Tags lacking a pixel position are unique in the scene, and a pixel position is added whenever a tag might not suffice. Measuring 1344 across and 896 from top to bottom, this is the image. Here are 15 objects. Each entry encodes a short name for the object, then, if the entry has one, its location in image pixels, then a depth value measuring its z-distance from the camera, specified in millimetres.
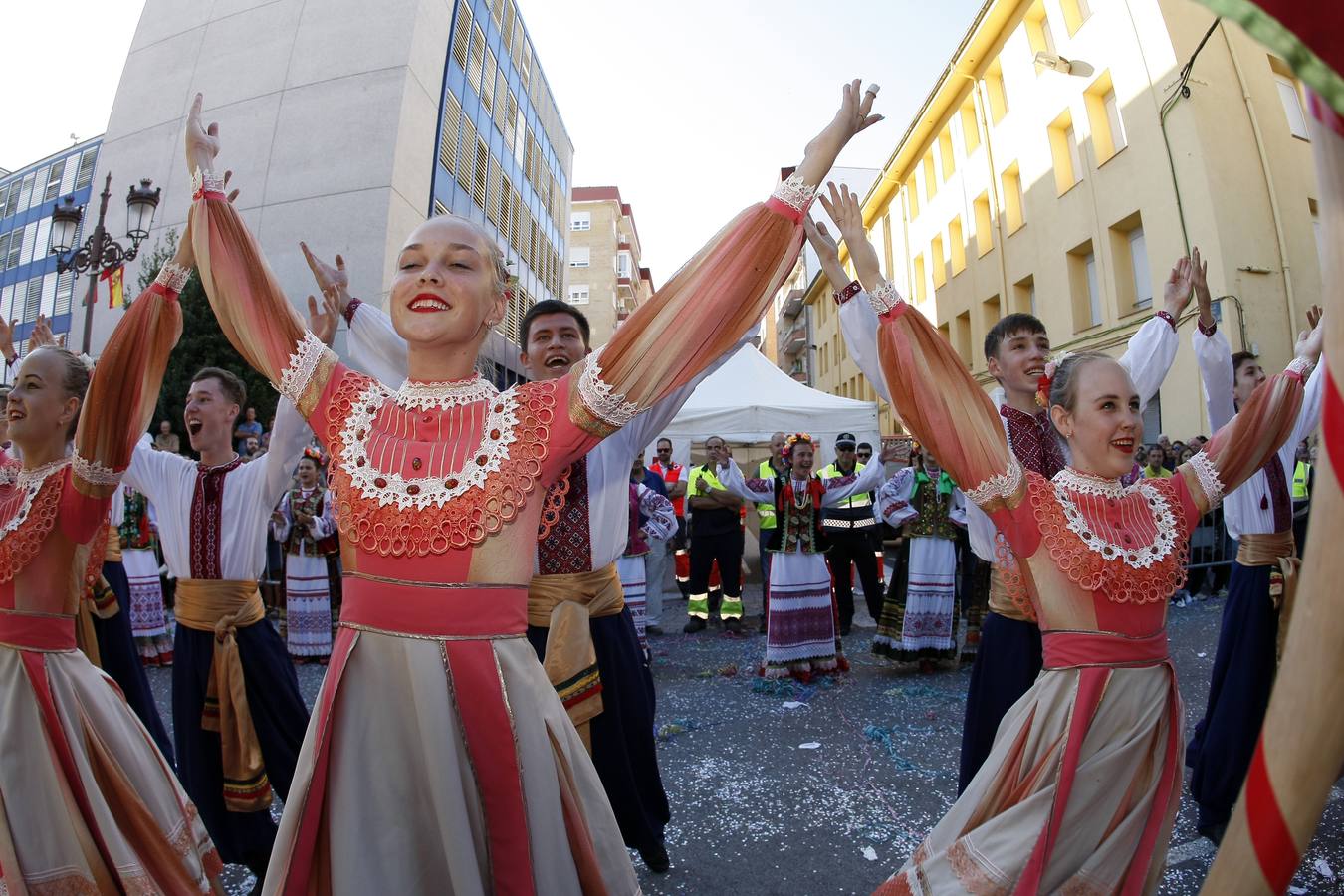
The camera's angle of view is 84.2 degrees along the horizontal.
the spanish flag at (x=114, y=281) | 9537
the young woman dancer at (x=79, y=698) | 2004
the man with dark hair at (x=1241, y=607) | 3082
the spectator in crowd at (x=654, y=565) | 8602
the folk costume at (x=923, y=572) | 6469
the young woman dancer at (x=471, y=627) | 1385
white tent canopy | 11484
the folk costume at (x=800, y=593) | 6285
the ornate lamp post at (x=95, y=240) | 8906
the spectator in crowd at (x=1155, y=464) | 8695
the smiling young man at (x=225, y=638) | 2809
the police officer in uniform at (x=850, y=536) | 7707
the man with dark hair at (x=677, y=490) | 10477
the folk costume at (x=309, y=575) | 6957
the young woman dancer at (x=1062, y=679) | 1904
